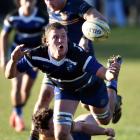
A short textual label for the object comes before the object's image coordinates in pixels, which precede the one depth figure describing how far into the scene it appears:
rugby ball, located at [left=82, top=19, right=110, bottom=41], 20.00
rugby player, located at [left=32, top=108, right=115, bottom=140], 19.27
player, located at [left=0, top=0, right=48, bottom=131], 26.47
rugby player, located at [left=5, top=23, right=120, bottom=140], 18.28
